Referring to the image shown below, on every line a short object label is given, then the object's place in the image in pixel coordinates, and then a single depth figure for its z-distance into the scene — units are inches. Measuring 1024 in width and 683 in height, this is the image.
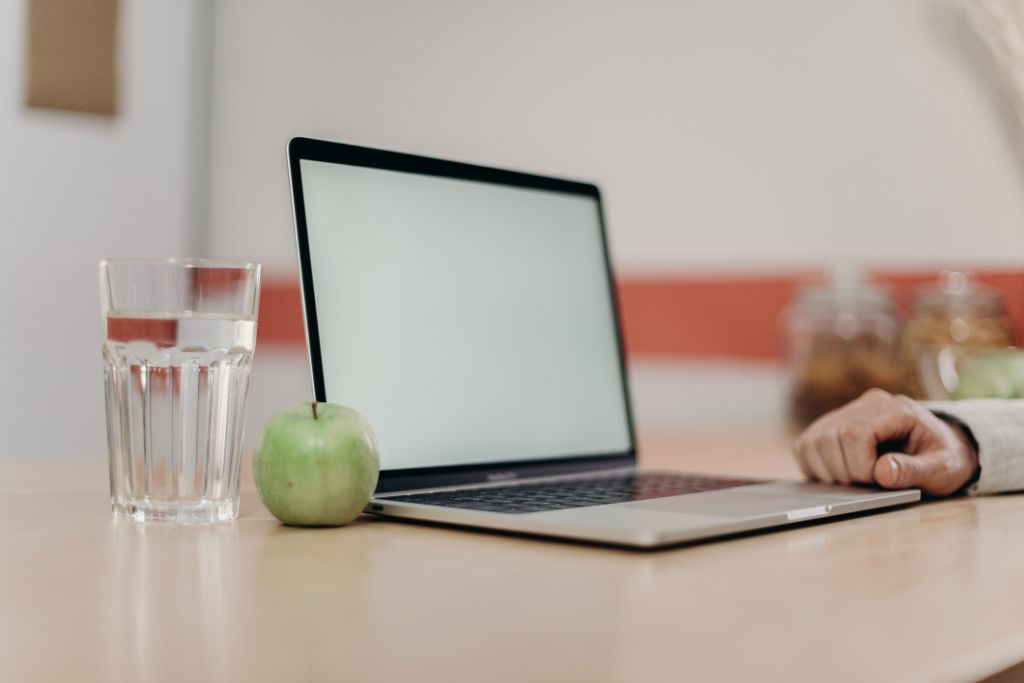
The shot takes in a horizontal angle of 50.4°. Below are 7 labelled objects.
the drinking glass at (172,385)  31.0
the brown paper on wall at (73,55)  110.7
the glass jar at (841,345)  66.7
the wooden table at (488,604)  17.5
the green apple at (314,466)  29.7
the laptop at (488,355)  32.4
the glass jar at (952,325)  64.0
